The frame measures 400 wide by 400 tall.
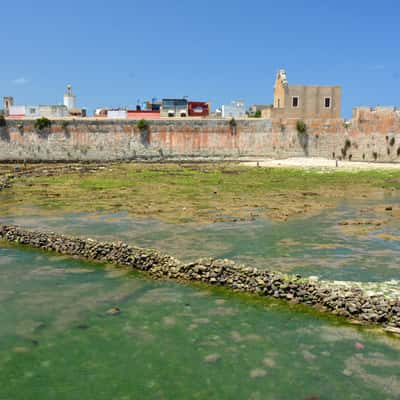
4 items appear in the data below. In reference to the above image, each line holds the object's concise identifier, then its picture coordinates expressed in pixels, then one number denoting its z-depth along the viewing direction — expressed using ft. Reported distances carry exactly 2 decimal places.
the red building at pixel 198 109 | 191.42
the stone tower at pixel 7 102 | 193.27
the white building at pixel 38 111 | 174.50
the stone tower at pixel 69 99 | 209.87
